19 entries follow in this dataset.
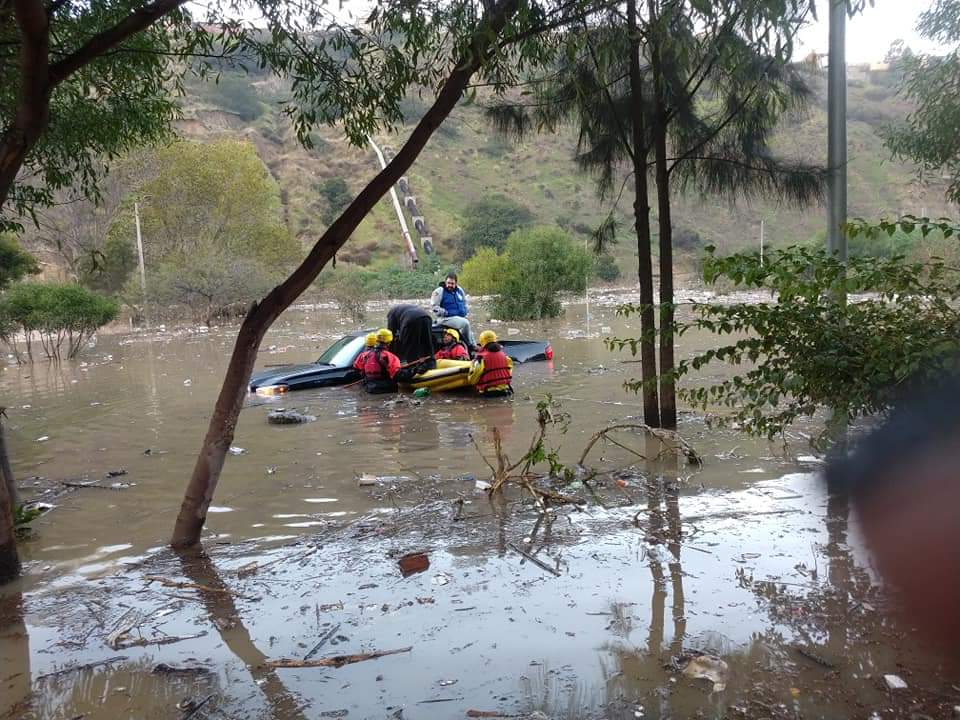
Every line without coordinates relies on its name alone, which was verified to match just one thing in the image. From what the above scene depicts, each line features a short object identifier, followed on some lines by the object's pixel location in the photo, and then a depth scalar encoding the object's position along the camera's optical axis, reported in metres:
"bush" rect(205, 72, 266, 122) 69.56
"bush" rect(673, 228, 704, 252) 60.34
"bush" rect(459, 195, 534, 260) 57.53
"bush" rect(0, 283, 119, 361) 21.66
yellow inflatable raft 13.27
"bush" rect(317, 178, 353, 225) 59.78
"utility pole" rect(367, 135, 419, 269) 58.84
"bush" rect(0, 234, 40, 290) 18.48
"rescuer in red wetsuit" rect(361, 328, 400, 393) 13.44
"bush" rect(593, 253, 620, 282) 48.36
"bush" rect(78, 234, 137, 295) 36.28
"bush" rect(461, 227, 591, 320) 29.89
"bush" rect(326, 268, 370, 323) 32.19
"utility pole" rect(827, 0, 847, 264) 7.78
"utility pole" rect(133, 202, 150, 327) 32.48
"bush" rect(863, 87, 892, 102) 76.68
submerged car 14.20
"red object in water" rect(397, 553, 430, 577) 5.27
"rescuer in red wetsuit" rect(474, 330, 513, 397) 12.94
